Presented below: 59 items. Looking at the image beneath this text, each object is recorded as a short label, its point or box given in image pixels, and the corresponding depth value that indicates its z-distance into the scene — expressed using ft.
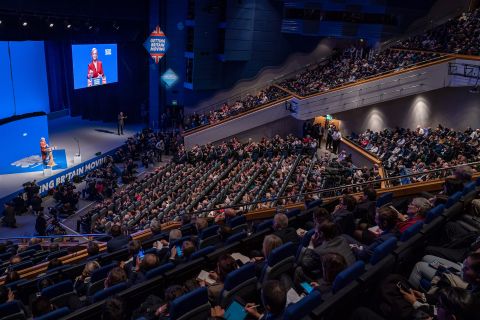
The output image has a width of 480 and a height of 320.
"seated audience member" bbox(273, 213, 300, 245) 15.75
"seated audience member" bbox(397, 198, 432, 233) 14.94
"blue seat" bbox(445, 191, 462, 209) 16.00
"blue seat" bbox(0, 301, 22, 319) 14.06
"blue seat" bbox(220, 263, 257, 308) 11.85
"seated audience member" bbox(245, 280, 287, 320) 9.14
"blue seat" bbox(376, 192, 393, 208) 18.63
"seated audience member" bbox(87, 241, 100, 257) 19.71
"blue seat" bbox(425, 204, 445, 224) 14.61
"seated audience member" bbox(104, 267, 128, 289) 14.17
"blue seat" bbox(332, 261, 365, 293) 10.39
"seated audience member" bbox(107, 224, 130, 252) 20.36
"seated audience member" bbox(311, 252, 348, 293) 10.91
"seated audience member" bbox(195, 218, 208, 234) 19.85
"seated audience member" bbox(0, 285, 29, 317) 15.61
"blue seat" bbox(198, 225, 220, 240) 18.31
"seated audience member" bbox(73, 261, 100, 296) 16.80
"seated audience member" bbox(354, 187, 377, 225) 17.70
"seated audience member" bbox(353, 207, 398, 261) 13.20
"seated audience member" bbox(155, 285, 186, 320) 11.50
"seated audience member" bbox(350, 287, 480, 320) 8.02
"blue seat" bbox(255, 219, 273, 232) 18.63
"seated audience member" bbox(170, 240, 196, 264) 15.71
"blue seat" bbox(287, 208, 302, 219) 19.70
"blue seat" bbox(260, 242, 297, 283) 12.43
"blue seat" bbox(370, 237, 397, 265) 11.89
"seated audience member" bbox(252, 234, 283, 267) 12.94
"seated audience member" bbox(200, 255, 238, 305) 12.53
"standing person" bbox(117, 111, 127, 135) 69.70
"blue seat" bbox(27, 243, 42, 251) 27.53
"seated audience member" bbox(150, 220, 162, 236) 21.98
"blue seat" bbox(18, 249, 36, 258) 25.39
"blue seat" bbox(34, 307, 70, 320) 12.17
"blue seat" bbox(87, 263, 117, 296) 15.83
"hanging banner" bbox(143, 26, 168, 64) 69.62
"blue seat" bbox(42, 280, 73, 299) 15.25
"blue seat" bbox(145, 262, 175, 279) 14.51
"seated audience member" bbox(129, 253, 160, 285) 15.01
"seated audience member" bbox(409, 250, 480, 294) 9.72
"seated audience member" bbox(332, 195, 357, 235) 16.19
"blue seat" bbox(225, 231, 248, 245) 16.90
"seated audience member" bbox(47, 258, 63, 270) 19.65
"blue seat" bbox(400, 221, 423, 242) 13.41
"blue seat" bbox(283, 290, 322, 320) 9.17
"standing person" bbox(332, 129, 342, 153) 55.42
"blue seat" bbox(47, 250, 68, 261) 23.09
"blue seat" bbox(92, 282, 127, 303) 13.60
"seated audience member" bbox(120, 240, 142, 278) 17.34
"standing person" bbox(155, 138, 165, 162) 62.07
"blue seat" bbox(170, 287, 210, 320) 10.59
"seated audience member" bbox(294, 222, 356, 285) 12.69
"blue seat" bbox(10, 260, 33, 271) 21.38
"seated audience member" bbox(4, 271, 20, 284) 18.38
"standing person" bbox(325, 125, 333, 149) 56.98
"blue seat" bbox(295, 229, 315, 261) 15.01
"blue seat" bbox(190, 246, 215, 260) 15.64
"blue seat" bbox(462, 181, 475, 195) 17.22
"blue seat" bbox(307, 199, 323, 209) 21.20
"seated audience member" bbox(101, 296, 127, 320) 10.44
